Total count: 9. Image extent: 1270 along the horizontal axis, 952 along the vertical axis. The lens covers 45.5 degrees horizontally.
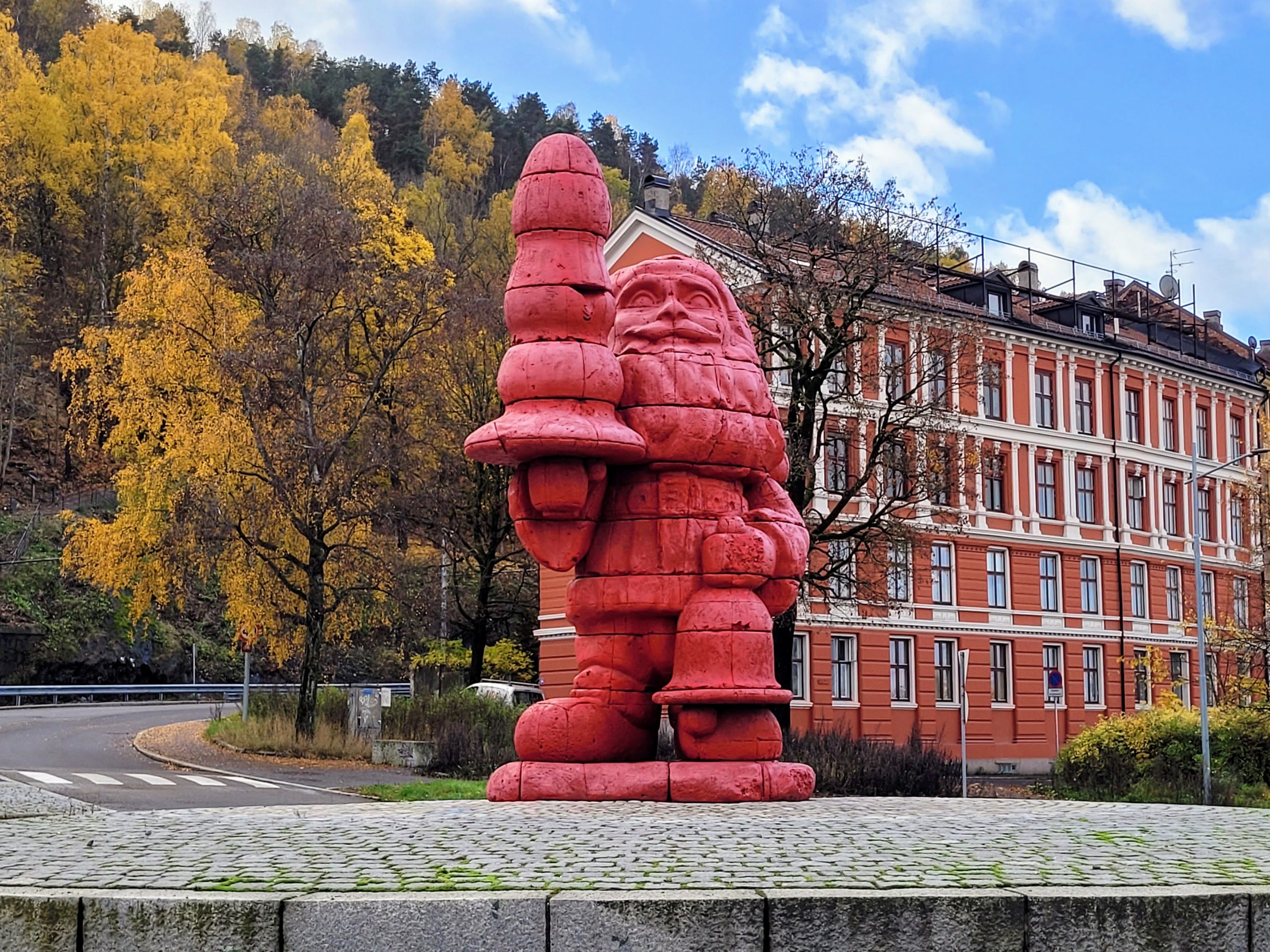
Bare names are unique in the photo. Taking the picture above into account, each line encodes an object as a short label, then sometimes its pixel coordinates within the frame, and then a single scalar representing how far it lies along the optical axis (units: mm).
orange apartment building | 37000
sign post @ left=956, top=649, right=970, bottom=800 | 23281
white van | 31750
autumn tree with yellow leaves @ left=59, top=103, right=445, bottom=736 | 28531
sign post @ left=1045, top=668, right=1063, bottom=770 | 30656
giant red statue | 10383
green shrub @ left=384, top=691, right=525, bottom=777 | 23266
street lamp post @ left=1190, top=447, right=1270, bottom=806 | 23328
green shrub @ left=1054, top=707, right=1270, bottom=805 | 24516
